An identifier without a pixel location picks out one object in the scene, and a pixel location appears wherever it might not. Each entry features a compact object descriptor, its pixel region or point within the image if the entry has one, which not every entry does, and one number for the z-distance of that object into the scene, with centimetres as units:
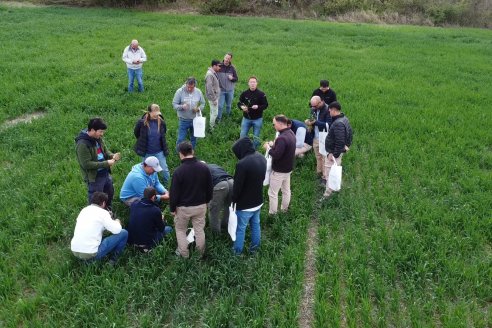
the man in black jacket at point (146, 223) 570
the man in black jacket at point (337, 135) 716
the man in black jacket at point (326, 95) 890
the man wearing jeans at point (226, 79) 1023
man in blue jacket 620
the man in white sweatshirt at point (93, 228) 534
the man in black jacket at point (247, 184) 541
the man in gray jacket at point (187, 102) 847
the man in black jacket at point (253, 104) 883
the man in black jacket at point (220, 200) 614
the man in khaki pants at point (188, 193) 527
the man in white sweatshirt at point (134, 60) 1198
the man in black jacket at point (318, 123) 787
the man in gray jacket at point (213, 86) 962
